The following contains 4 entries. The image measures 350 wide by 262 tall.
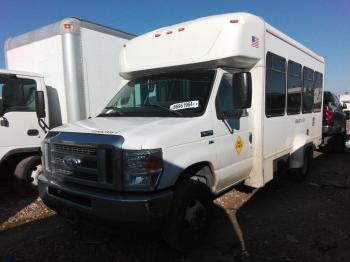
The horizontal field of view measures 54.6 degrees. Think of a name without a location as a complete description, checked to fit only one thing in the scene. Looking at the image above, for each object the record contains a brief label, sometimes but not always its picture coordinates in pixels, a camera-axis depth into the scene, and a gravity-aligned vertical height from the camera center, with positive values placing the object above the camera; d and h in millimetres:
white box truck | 6273 +401
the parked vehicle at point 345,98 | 28256 +225
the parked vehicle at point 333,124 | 10031 -700
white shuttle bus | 3482 -324
